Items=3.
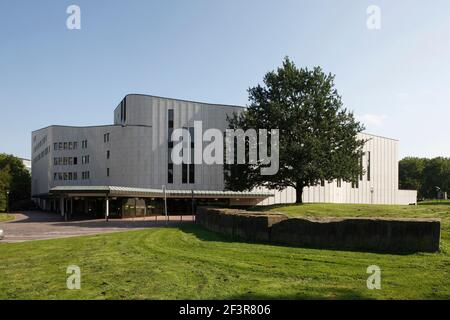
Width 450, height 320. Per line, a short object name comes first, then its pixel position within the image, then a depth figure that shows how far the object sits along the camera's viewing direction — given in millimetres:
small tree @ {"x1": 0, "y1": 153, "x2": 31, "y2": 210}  94375
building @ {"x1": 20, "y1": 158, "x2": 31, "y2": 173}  166900
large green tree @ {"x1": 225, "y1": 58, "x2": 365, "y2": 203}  35375
